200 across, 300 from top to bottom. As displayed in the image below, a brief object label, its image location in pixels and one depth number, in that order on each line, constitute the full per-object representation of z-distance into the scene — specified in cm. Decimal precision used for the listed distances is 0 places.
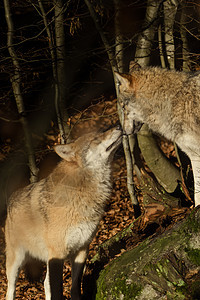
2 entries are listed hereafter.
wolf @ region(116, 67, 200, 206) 1072
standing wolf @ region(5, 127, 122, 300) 1038
